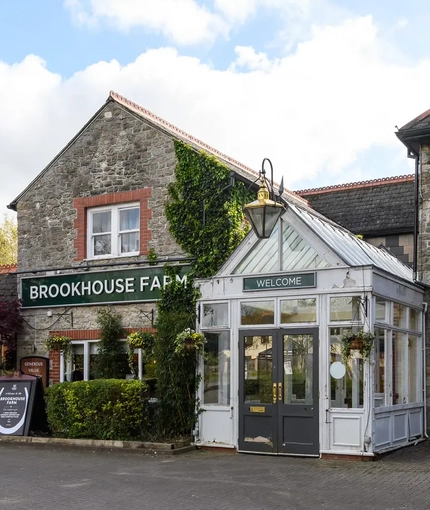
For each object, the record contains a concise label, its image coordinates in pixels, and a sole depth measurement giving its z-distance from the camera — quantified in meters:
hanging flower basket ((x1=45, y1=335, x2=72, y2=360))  17.61
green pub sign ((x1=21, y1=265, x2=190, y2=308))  16.75
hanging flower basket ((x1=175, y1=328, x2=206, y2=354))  14.62
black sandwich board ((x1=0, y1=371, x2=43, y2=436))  16.28
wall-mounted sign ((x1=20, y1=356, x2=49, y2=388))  18.13
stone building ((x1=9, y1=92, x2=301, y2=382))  17.16
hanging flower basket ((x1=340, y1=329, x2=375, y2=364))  12.97
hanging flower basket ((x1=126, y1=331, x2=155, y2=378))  16.14
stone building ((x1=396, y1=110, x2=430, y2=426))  16.34
